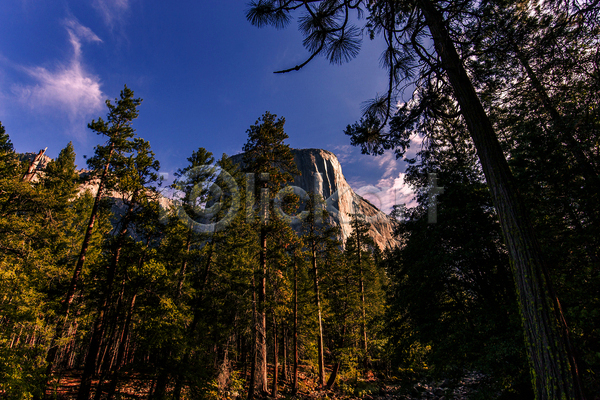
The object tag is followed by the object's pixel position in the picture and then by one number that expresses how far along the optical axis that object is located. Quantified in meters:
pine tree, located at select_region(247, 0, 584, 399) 2.24
